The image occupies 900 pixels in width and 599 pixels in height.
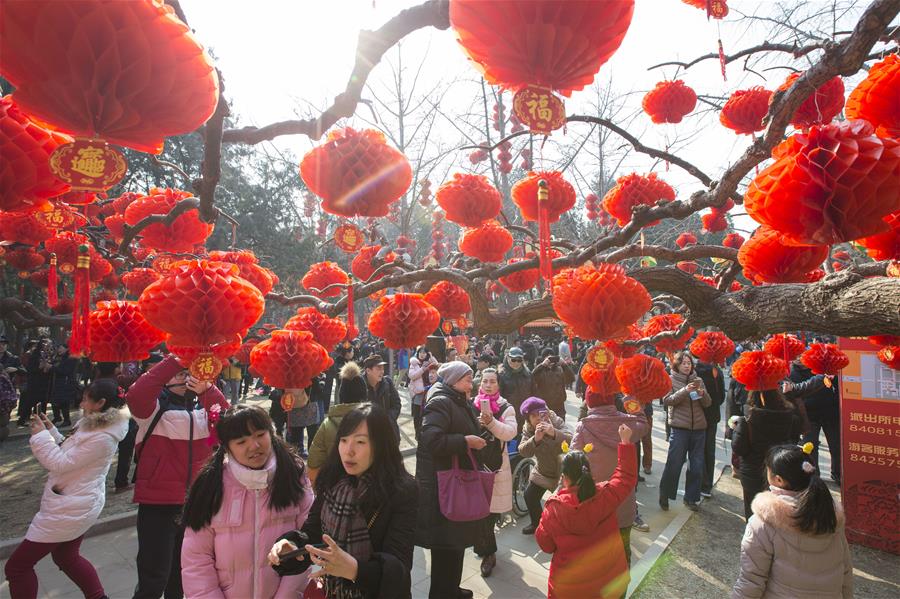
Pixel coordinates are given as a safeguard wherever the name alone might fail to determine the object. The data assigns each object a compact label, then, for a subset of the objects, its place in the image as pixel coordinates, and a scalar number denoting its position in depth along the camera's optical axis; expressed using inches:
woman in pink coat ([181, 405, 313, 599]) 83.0
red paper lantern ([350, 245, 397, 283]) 232.8
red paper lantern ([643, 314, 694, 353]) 172.8
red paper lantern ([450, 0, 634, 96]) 46.5
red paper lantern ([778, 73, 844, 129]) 102.8
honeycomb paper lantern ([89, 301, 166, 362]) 106.5
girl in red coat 113.4
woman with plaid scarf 76.1
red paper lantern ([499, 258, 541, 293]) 190.5
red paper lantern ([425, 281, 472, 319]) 186.7
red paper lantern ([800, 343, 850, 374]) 181.0
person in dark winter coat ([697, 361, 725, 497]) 239.9
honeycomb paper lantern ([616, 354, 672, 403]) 159.5
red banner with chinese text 186.5
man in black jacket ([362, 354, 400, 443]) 242.1
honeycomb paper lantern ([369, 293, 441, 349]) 138.2
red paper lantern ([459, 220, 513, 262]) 179.8
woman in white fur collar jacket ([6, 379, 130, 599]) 123.9
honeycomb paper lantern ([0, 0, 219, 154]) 37.9
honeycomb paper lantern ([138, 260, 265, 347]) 83.8
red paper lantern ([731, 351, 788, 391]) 165.3
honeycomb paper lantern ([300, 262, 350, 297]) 227.0
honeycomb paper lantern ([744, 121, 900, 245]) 56.8
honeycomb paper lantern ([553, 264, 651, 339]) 101.1
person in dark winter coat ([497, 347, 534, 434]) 261.1
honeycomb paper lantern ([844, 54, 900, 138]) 67.3
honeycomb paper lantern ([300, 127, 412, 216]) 77.9
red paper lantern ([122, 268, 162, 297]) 175.4
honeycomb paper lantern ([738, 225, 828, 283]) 96.7
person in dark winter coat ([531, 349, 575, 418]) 274.4
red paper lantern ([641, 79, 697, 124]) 156.0
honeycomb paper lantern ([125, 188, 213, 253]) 122.9
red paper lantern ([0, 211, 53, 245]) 138.5
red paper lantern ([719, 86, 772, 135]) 127.3
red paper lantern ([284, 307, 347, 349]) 141.6
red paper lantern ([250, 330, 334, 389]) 119.6
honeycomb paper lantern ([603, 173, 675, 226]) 150.7
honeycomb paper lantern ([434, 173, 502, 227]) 148.6
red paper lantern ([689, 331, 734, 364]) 195.3
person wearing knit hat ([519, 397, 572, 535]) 186.4
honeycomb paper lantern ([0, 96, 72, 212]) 53.2
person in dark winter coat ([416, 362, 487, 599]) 128.7
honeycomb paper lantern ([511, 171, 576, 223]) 148.1
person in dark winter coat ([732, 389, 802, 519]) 180.4
